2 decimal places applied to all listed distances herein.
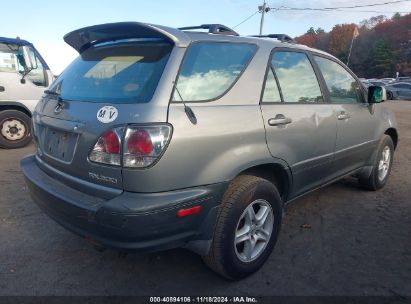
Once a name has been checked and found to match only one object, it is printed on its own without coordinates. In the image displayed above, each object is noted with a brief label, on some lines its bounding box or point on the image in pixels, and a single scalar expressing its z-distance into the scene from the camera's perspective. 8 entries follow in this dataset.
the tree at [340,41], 77.88
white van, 6.57
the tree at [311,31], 95.68
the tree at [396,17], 85.44
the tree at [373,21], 91.46
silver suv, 2.06
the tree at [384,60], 66.31
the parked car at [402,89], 24.54
